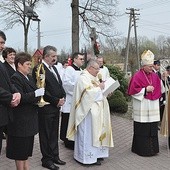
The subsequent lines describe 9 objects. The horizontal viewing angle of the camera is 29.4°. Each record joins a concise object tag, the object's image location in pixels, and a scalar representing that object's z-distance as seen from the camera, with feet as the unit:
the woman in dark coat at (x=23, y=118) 13.43
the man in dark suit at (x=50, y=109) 17.02
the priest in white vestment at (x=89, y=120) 18.04
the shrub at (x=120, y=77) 41.32
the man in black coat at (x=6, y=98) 11.99
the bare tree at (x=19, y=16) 80.42
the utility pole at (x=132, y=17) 113.85
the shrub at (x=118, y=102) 36.58
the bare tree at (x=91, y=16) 58.15
